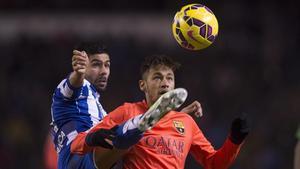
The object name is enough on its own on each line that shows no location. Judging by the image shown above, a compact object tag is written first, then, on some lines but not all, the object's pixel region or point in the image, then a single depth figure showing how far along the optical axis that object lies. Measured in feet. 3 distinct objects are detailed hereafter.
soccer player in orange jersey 41.34
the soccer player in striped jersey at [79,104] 44.73
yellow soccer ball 44.78
